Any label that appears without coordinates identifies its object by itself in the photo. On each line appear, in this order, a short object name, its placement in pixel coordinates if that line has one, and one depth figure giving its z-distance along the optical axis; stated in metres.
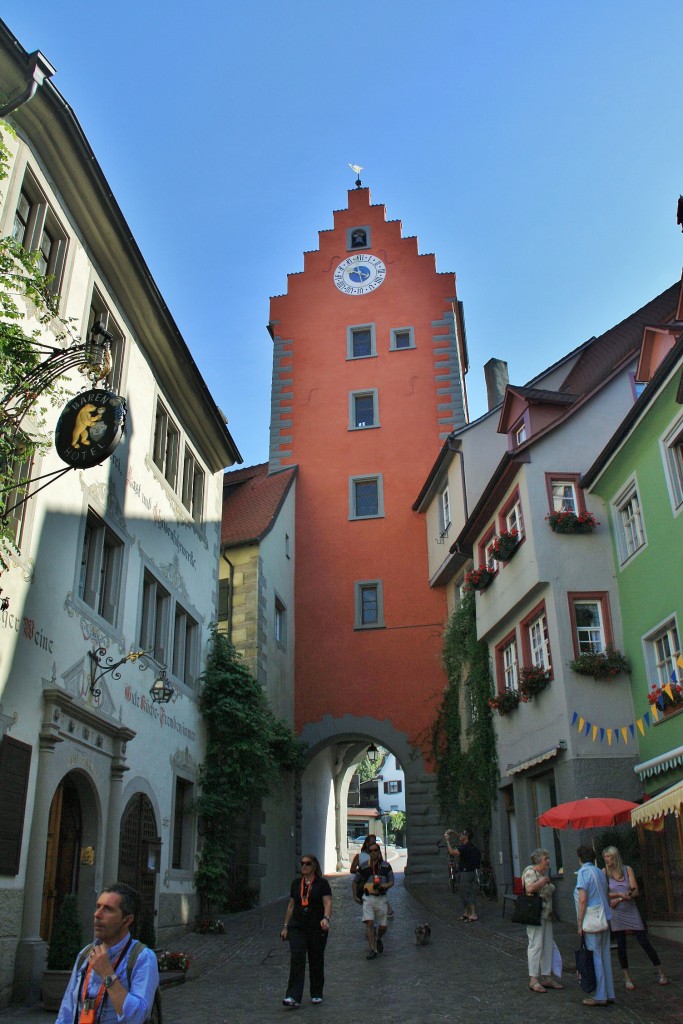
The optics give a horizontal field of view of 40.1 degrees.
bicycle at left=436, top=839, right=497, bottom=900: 19.02
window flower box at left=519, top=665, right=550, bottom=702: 15.84
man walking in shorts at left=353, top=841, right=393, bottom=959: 12.28
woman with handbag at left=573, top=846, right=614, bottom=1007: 8.52
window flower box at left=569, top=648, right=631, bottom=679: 14.88
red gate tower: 25.58
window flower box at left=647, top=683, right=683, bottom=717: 12.93
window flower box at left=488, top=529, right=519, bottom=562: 17.20
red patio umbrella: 11.53
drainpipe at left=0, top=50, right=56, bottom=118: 10.03
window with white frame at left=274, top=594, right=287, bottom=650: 24.49
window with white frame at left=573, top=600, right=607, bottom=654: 15.48
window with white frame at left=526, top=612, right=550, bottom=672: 16.20
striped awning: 9.49
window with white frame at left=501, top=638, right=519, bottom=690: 17.88
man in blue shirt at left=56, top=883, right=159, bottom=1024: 3.70
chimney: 27.23
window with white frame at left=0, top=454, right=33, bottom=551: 9.73
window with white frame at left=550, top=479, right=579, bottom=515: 16.58
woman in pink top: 9.09
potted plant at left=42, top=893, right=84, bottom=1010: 8.71
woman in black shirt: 8.86
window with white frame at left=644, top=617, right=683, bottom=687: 13.62
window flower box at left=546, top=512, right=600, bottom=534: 15.96
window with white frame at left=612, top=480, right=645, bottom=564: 15.04
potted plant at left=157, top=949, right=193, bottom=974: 10.77
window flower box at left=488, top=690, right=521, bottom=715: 17.40
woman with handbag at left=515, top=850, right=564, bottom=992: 9.43
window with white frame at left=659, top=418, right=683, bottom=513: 13.24
